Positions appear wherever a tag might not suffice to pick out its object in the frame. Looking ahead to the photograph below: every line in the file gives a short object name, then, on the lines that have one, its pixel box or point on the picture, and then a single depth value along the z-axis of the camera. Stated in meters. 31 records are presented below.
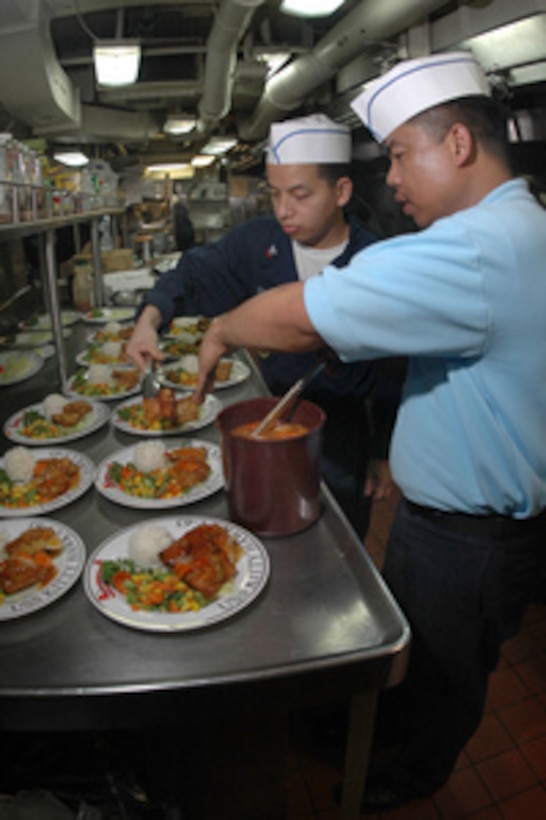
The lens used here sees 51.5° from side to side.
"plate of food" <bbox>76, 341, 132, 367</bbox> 3.10
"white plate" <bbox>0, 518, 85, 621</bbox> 1.28
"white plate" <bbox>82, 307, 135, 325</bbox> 4.06
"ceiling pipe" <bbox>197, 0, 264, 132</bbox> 4.51
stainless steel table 1.09
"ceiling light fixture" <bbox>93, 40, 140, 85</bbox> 5.09
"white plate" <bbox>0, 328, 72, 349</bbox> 3.22
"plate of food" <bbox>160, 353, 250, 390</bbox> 2.79
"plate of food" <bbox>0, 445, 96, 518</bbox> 1.71
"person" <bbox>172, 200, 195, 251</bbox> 8.66
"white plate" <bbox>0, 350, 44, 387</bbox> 2.83
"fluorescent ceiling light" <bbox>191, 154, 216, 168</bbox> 15.77
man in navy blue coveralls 2.27
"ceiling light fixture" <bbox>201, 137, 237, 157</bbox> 11.68
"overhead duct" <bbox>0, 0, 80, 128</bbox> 5.00
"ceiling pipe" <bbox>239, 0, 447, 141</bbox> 3.80
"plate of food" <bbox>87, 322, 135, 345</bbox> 3.50
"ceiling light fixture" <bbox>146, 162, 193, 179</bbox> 15.73
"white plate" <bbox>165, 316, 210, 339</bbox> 3.74
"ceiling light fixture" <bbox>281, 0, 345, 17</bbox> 4.01
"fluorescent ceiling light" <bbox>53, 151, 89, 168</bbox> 9.62
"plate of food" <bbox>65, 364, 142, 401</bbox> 2.66
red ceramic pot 1.40
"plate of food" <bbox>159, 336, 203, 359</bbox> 3.30
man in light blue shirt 1.15
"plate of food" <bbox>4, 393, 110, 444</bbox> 2.20
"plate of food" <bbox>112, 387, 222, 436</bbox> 2.23
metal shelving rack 1.85
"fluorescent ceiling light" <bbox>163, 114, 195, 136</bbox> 9.45
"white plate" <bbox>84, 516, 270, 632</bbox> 1.23
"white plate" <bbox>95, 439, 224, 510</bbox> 1.71
